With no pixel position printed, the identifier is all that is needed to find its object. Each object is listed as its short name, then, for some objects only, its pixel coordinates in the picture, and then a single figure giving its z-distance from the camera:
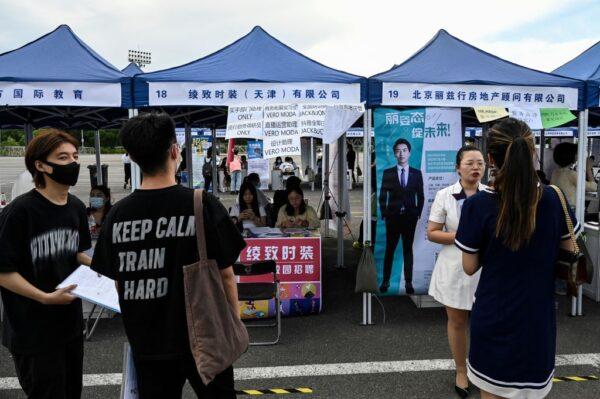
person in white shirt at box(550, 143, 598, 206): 7.16
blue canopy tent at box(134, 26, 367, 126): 5.12
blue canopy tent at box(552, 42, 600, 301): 5.49
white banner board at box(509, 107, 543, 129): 5.40
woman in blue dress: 2.12
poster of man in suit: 5.35
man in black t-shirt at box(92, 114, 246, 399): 1.81
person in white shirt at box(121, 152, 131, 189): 18.65
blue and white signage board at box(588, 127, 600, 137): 17.28
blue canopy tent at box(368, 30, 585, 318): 5.21
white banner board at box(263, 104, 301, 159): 4.95
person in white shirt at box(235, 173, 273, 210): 7.53
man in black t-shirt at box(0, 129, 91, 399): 2.28
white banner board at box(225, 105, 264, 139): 5.08
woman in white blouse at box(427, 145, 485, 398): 3.51
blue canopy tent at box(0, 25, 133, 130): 4.99
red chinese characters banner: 5.48
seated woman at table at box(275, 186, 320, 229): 6.64
